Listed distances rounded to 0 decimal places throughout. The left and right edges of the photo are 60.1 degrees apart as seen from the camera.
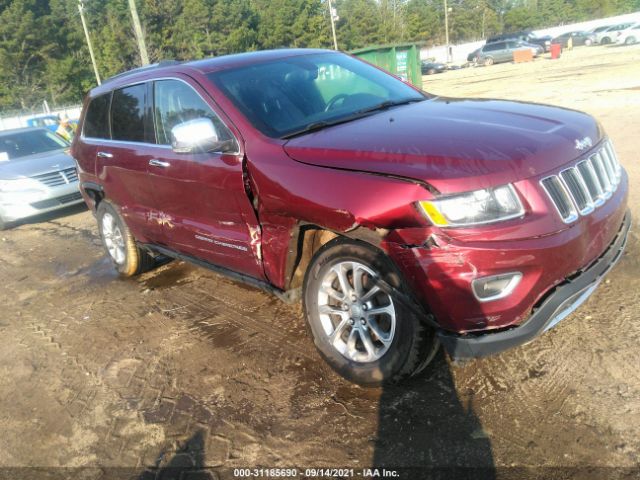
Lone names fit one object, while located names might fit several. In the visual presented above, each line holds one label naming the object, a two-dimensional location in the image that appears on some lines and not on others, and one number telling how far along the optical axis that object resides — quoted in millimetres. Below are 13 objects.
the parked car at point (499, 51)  39947
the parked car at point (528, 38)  41000
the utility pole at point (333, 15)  39438
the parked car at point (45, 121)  22594
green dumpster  17859
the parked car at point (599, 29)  43331
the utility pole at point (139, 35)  16641
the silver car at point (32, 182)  8719
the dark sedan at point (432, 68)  43219
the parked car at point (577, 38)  44244
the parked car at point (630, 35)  37681
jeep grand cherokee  2559
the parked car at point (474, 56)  43094
